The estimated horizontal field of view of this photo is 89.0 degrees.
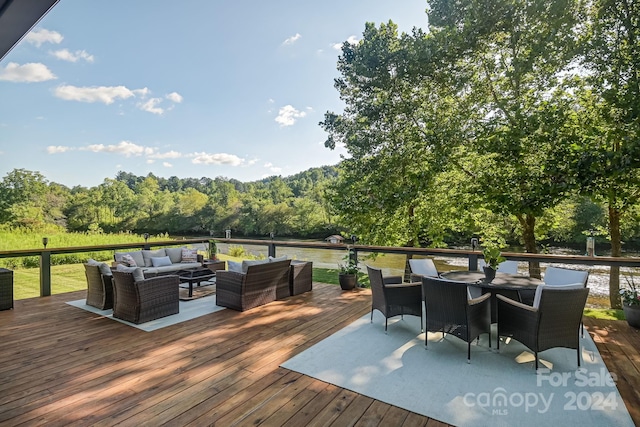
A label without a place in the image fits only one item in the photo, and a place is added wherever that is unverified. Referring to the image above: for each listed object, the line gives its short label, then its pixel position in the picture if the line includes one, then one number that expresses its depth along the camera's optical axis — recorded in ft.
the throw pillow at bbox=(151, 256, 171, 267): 21.05
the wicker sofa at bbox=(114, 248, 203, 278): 19.34
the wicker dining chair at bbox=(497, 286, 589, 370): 9.49
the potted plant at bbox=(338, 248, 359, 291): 20.06
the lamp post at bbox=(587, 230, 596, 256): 16.62
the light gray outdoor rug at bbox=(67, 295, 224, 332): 13.44
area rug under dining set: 7.43
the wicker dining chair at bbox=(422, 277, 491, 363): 10.30
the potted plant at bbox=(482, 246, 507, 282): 13.39
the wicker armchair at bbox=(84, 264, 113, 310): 15.28
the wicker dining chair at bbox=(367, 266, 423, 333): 12.67
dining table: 12.24
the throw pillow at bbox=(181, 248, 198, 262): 22.94
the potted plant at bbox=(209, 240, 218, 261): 24.72
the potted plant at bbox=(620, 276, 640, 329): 13.61
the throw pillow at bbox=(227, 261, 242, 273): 16.48
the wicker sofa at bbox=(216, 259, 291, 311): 15.43
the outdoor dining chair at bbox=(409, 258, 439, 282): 15.89
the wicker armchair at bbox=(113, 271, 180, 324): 13.47
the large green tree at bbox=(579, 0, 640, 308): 16.12
